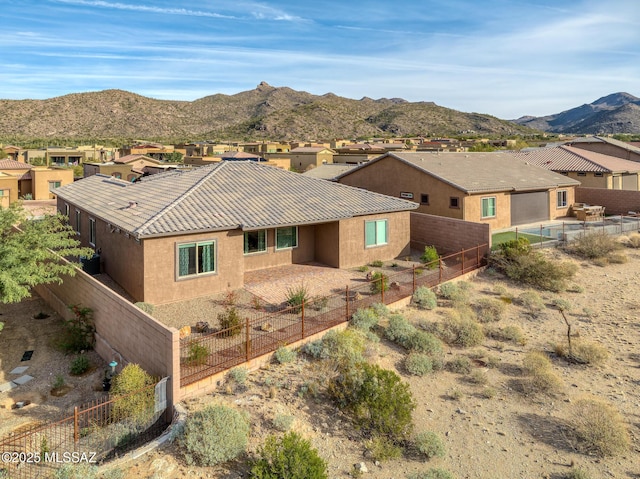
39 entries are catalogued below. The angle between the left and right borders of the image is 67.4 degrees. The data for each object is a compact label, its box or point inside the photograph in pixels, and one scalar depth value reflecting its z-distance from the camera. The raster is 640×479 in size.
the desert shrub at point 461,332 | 15.85
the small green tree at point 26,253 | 13.98
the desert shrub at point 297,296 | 17.05
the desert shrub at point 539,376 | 13.04
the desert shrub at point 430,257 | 22.96
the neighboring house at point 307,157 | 71.94
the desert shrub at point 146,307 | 16.33
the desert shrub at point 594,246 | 24.80
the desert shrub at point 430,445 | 10.41
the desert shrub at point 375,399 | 11.05
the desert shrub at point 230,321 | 14.68
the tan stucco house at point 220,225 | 17.80
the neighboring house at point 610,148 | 50.31
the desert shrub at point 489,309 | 17.77
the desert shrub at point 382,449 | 10.23
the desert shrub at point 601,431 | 10.59
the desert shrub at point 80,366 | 14.17
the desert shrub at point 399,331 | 15.54
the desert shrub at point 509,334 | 16.22
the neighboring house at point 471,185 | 30.31
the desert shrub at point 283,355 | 13.69
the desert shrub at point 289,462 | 8.82
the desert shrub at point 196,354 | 12.56
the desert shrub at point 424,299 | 18.58
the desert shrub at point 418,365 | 13.95
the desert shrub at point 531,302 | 18.70
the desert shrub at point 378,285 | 17.84
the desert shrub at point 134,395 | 10.99
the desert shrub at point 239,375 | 12.54
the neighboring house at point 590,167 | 39.62
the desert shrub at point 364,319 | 15.91
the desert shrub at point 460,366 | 14.13
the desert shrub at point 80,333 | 15.61
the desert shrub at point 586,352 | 14.61
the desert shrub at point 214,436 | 9.65
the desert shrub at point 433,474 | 9.51
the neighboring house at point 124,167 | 53.91
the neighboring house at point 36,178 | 48.34
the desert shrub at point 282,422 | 10.73
